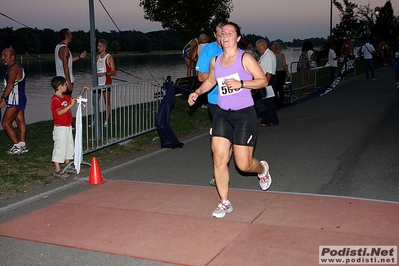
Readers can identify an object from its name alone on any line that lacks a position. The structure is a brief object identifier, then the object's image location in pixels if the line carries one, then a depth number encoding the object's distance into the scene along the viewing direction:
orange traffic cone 7.26
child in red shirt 7.64
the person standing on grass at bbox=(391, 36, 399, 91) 17.41
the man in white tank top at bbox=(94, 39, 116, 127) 11.77
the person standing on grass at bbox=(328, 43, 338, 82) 20.16
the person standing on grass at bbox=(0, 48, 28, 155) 9.04
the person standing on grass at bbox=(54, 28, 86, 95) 9.91
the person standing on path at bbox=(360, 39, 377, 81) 21.25
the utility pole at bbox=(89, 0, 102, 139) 9.52
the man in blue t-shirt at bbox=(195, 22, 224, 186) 6.48
